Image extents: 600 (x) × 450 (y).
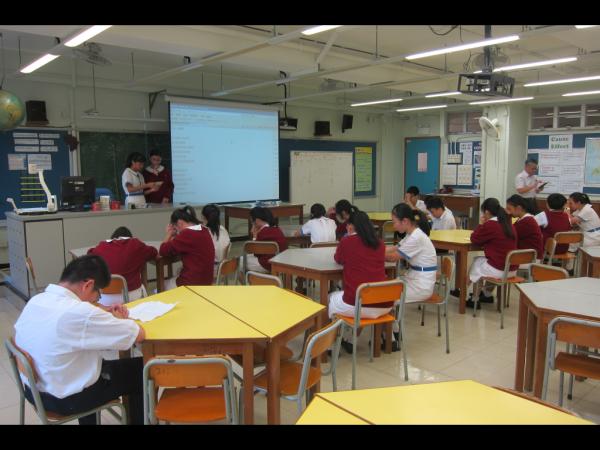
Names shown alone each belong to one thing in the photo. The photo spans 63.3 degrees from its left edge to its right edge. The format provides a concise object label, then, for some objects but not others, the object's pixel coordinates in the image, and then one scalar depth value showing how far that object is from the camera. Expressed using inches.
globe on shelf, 221.8
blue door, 465.4
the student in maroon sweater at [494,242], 191.2
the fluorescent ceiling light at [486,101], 364.2
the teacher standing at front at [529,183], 324.8
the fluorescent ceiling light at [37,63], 210.3
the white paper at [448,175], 453.4
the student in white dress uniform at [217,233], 191.3
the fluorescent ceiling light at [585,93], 316.2
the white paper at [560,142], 384.8
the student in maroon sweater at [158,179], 285.3
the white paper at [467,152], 439.5
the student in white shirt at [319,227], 212.2
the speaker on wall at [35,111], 274.4
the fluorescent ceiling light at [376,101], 334.9
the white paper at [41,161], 281.7
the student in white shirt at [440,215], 245.3
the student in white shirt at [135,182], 267.9
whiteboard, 396.8
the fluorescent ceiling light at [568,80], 266.4
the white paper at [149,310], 100.7
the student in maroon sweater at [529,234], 204.8
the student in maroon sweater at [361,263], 141.9
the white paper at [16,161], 275.1
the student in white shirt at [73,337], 81.1
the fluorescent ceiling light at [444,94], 311.7
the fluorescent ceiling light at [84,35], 168.1
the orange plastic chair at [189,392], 80.0
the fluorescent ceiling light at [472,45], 176.1
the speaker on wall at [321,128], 410.6
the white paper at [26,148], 277.0
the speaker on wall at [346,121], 431.2
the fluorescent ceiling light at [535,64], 222.5
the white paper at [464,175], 440.5
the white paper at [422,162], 473.1
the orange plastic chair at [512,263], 183.6
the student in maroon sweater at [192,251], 162.6
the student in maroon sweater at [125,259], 149.2
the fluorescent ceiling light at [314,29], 158.2
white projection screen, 308.7
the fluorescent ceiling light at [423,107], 378.4
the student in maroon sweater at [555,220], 236.1
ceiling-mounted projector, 213.0
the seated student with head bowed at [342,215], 211.2
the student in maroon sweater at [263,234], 199.3
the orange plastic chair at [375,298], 131.0
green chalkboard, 301.9
